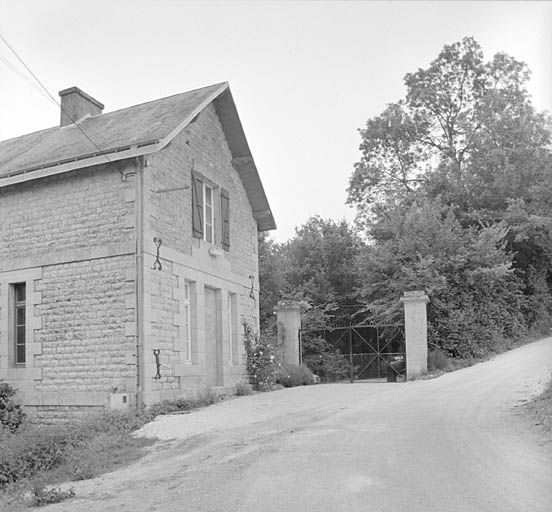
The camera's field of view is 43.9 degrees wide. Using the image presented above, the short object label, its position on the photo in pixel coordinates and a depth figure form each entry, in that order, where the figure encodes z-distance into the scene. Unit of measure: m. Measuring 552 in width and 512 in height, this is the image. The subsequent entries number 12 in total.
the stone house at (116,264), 12.72
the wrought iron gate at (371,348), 21.09
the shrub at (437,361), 17.47
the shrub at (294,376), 17.72
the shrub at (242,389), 15.73
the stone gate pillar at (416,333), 16.88
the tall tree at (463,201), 20.42
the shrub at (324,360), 22.94
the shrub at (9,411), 13.05
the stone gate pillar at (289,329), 19.42
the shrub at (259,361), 16.77
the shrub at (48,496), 6.91
